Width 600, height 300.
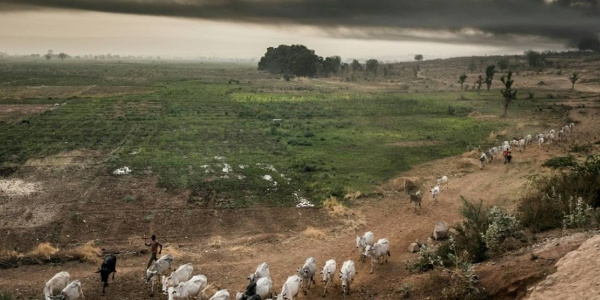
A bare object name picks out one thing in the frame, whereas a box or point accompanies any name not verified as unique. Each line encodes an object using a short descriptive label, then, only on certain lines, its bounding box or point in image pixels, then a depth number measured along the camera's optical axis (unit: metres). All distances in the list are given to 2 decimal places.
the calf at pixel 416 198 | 21.02
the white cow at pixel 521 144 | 31.57
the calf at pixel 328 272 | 13.95
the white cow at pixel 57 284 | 12.77
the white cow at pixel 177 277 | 13.57
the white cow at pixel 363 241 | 16.30
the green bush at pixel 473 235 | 12.97
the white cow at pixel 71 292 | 12.28
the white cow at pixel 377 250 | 15.16
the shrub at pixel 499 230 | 12.55
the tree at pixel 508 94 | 47.11
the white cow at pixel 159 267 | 13.97
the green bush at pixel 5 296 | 11.70
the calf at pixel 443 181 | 24.58
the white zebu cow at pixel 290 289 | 12.51
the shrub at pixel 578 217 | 11.99
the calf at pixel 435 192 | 22.28
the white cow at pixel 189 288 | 12.50
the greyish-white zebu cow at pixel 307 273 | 13.92
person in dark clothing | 15.05
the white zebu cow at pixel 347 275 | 13.40
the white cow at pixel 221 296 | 11.93
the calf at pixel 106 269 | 13.95
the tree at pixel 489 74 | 76.95
